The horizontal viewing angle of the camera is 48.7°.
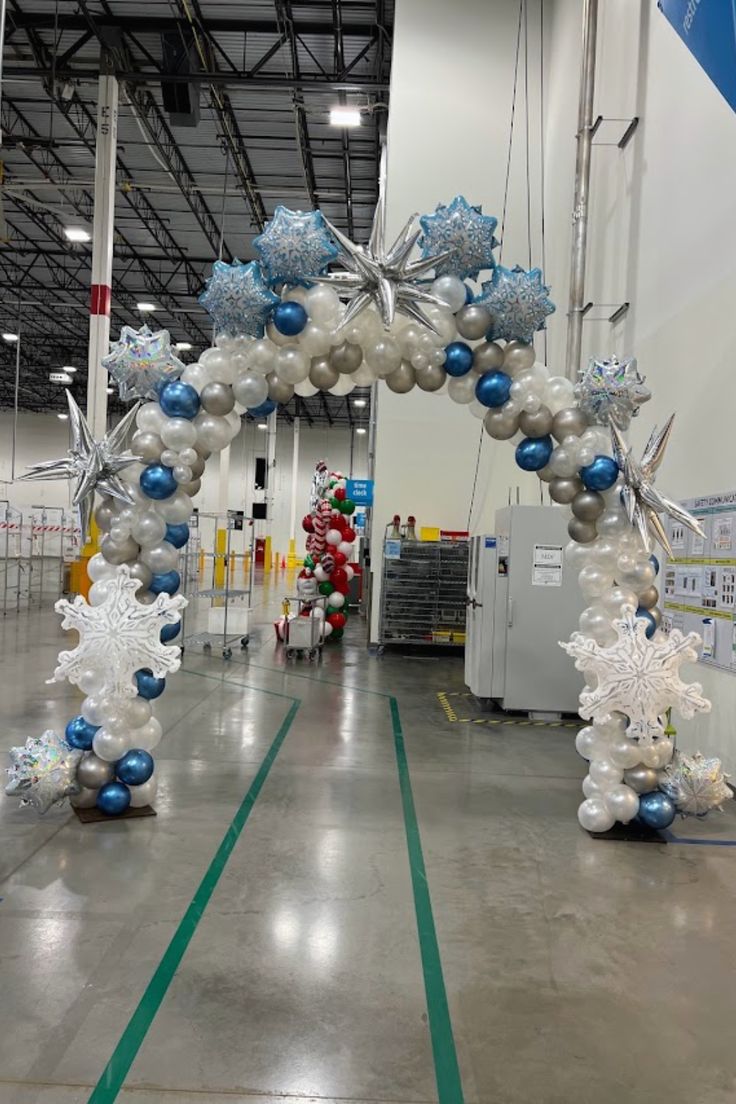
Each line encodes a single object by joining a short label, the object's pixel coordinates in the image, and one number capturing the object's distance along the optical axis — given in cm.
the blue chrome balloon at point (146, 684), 506
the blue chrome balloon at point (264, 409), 520
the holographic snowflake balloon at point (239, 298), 473
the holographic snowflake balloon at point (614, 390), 491
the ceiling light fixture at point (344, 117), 1166
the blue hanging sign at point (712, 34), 304
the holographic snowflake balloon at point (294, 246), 470
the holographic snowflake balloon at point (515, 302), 490
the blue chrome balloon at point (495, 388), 507
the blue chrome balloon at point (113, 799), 493
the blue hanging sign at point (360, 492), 1659
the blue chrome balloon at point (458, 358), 507
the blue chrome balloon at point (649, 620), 504
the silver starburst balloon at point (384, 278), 471
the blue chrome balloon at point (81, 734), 492
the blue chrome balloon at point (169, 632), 507
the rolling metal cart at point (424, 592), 1244
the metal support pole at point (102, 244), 1277
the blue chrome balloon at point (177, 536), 522
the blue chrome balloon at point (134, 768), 494
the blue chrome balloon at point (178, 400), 489
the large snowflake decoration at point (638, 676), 475
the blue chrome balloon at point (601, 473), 500
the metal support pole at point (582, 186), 926
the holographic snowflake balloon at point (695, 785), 502
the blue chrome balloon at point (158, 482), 490
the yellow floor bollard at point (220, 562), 2351
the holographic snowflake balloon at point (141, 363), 488
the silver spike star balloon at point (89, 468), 482
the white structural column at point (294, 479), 3425
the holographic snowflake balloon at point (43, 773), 471
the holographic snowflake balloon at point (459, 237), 486
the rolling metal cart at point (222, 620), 1162
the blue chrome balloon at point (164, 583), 511
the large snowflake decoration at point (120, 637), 475
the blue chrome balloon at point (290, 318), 477
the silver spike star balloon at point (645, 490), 488
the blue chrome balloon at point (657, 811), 493
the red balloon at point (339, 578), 1377
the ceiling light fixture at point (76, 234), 1438
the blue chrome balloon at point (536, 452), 515
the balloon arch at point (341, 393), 477
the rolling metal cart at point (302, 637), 1170
